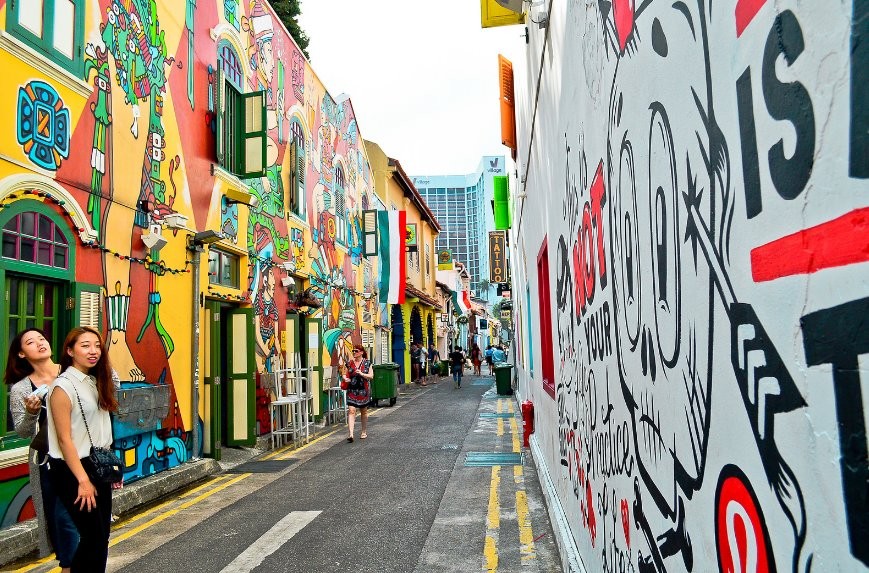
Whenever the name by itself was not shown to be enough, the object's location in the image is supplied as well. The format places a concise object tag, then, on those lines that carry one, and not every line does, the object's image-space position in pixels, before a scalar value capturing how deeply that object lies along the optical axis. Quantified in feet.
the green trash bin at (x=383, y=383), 56.75
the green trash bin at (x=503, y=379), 64.69
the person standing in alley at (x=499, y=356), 80.07
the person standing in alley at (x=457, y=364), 78.07
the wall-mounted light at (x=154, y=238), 25.96
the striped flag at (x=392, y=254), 68.08
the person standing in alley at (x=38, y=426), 12.35
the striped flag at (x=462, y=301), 146.96
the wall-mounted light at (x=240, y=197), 34.12
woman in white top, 12.44
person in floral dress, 38.29
